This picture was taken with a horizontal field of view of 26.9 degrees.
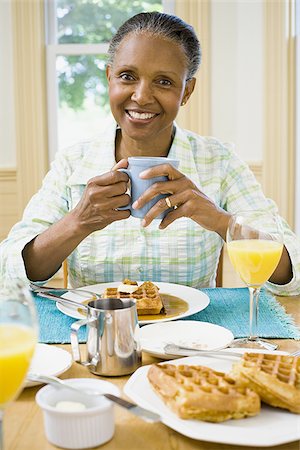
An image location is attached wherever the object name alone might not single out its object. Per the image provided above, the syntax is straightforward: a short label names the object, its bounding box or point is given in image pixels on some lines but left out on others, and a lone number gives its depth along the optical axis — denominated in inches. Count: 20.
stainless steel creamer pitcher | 40.9
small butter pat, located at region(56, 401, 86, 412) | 31.9
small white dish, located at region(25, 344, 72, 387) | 40.6
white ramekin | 31.1
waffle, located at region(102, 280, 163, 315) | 55.1
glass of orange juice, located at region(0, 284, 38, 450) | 27.8
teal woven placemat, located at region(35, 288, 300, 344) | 51.2
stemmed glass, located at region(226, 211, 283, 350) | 48.7
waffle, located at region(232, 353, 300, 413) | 33.6
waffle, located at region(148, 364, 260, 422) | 31.9
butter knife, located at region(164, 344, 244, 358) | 41.3
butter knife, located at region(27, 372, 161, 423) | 30.9
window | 175.6
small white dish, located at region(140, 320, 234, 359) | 45.8
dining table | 31.9
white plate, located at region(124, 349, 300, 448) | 30.8
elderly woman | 65.2
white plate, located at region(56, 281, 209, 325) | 54.0
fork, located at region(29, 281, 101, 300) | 58.8
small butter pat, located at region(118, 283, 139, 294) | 58.2
